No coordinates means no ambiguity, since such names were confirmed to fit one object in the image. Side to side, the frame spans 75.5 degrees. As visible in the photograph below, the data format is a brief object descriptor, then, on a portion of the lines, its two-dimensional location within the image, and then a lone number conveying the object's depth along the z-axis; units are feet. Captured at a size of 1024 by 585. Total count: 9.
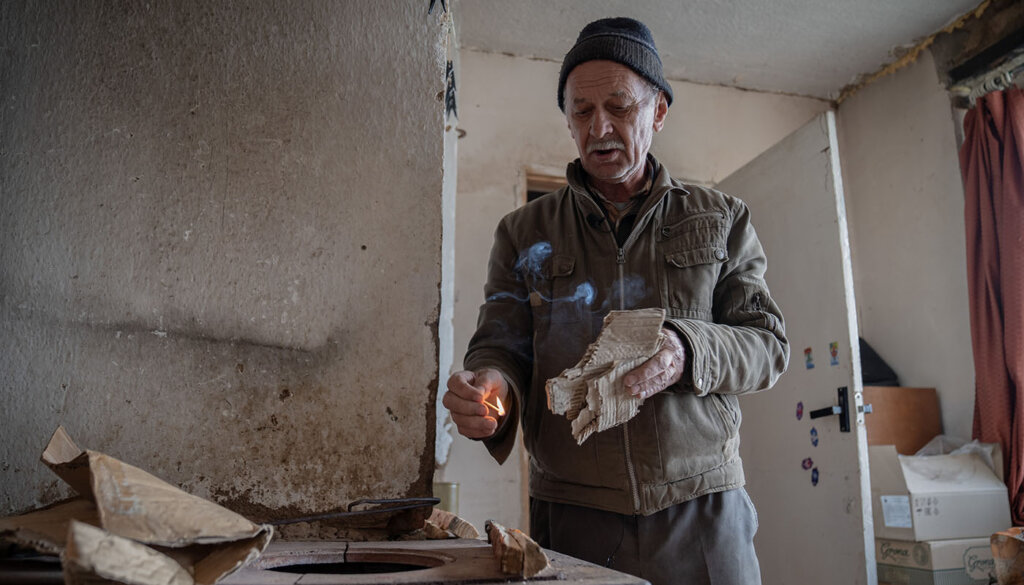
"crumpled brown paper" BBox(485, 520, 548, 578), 3.05
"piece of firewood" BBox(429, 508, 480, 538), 4.66
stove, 2.85
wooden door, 10.03
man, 4.94
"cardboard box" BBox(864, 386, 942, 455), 12.97
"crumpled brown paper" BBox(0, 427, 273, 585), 2.36
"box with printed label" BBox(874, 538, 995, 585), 10.70
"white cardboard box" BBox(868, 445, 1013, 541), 11.03
